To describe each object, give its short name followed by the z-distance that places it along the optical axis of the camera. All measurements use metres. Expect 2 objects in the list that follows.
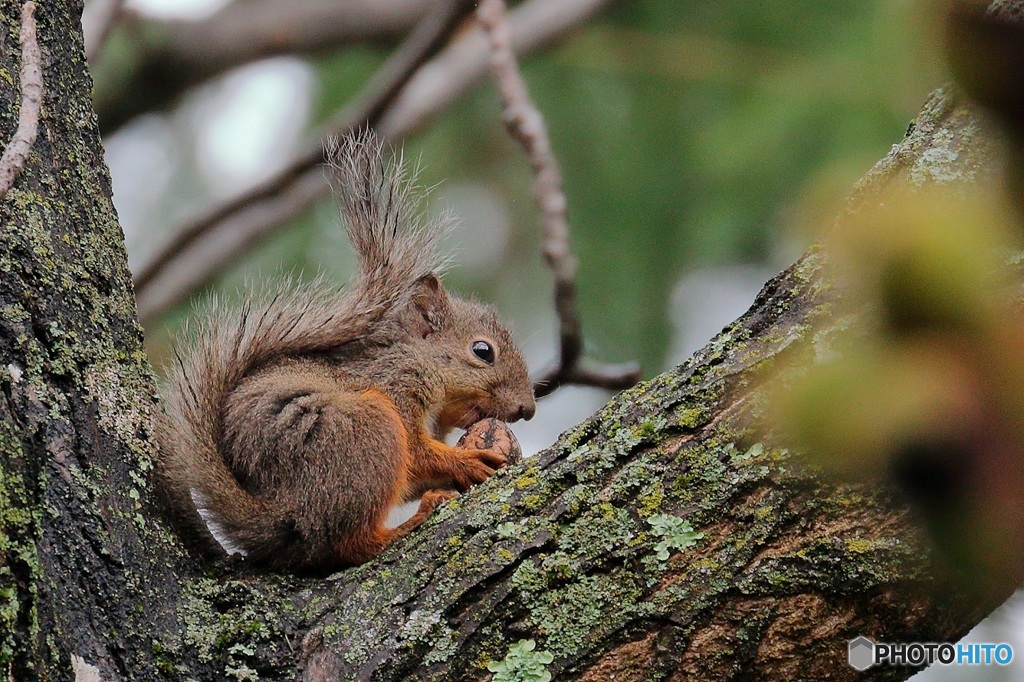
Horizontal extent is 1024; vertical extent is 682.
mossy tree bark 3.61
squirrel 5.04
